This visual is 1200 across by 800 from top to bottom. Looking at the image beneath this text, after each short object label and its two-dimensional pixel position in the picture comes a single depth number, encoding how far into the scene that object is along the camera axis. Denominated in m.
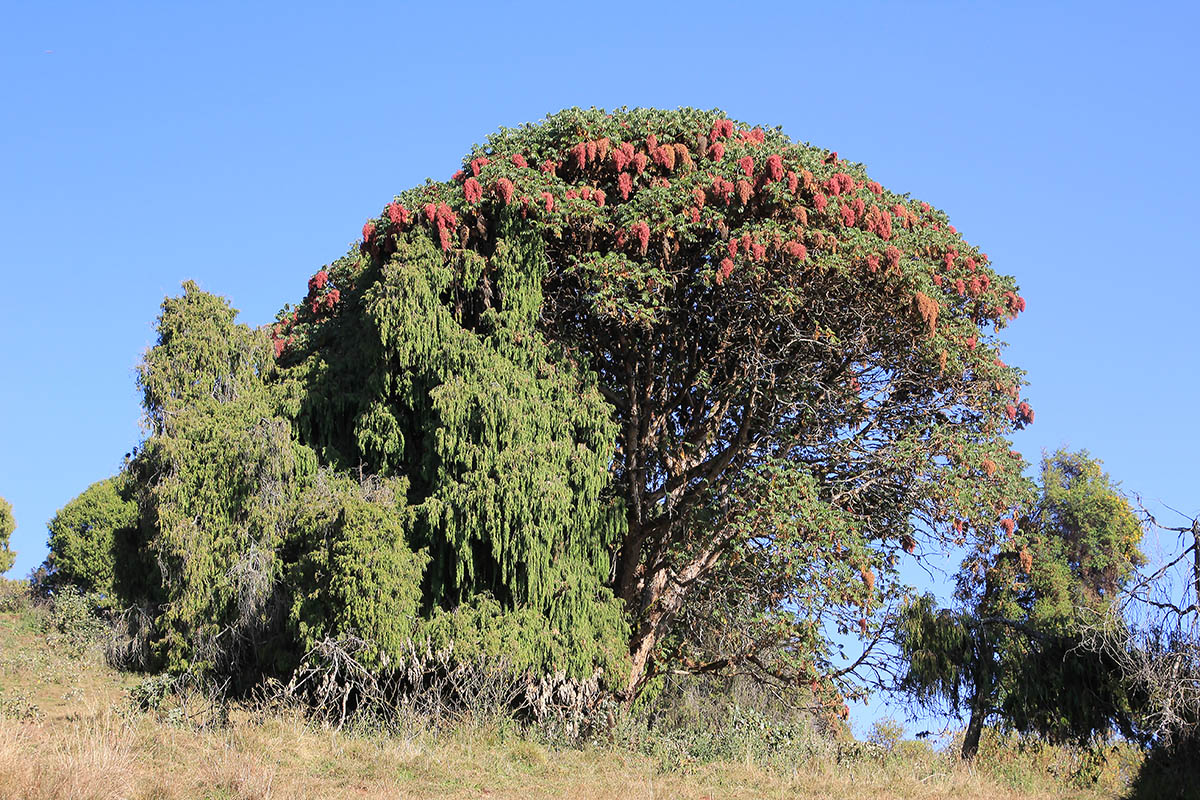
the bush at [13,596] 31.05
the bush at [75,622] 20.75
